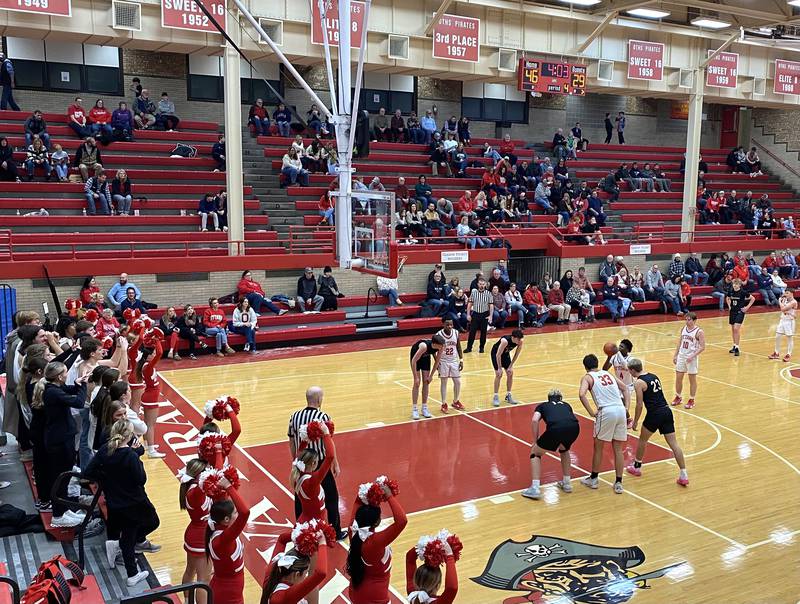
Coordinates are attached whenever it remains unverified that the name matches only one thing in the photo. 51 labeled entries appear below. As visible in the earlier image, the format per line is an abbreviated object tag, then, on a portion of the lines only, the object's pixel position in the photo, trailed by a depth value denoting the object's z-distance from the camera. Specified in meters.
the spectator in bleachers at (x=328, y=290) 20.05
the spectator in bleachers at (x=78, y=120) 22.47
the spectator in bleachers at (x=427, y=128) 28.58
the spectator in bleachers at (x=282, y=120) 26.11
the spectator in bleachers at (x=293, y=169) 23.66
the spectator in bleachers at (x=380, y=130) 28.00
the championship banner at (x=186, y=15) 17.89
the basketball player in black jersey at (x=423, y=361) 11.98
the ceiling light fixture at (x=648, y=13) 23.97
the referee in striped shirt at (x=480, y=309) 17.58
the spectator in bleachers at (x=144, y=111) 24.34
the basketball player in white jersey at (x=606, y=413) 9.45
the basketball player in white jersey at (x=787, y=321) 16.58
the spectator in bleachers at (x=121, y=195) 20.59
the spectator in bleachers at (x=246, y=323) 17.72
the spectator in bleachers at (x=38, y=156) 20.67
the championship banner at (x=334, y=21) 18.39
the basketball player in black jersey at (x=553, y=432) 9.09
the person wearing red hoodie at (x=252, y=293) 19.02
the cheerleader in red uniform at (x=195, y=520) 6.34
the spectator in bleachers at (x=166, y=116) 24.69
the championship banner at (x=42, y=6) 16.59
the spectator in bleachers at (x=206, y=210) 20.91
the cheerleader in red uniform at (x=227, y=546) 5.65
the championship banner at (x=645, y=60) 25.12
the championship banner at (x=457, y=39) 21.56
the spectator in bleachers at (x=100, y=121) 22.55
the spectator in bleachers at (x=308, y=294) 19.91
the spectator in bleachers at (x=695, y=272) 26.47
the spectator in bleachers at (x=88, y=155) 21.19
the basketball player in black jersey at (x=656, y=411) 9.62
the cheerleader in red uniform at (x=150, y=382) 10.18
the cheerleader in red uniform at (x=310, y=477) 6.95
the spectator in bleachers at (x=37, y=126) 21.17
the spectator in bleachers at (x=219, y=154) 23.44
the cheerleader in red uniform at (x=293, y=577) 4.61
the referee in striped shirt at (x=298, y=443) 7.72
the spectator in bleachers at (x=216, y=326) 17.36
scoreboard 22.77
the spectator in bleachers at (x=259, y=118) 25.83
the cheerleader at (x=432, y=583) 4.67
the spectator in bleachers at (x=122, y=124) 22.92
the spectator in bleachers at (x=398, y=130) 28.27
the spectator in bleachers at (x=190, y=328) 17.19
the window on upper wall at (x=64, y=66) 24.20
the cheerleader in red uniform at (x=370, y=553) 5.49
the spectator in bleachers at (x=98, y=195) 20.11
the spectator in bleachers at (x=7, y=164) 20.20
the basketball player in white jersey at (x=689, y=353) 13.12
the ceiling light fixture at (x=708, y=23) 25.31
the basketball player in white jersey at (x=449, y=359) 12.34
